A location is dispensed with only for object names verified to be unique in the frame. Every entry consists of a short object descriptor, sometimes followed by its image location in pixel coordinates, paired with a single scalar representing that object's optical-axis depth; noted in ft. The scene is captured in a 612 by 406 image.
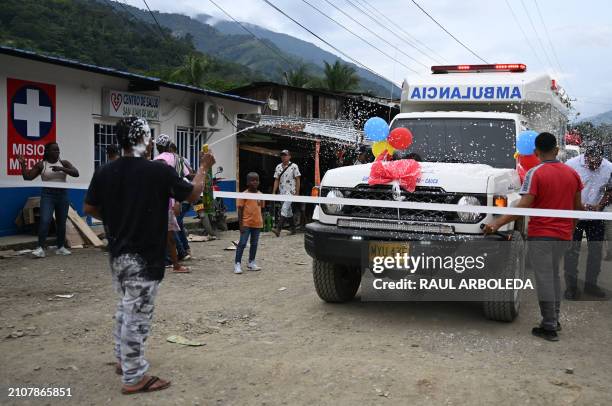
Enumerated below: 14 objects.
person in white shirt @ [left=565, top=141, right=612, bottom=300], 21.95
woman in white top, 28.04
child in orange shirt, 26.18
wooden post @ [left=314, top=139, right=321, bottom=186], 46.50
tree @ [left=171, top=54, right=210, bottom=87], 132.05
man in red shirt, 16.67
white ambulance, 17.30
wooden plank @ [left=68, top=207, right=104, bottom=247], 32.24
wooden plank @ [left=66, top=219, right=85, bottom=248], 31.68
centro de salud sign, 37.58
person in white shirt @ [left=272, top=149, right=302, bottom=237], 39.75
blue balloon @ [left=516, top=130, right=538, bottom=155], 20.51
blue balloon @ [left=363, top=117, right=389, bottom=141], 20.27
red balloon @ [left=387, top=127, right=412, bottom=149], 19.92
